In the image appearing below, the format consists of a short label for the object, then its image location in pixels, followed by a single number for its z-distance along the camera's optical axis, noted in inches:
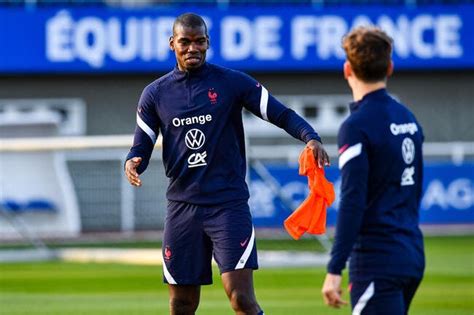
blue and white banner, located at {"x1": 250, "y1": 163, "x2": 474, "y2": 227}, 2012.8
